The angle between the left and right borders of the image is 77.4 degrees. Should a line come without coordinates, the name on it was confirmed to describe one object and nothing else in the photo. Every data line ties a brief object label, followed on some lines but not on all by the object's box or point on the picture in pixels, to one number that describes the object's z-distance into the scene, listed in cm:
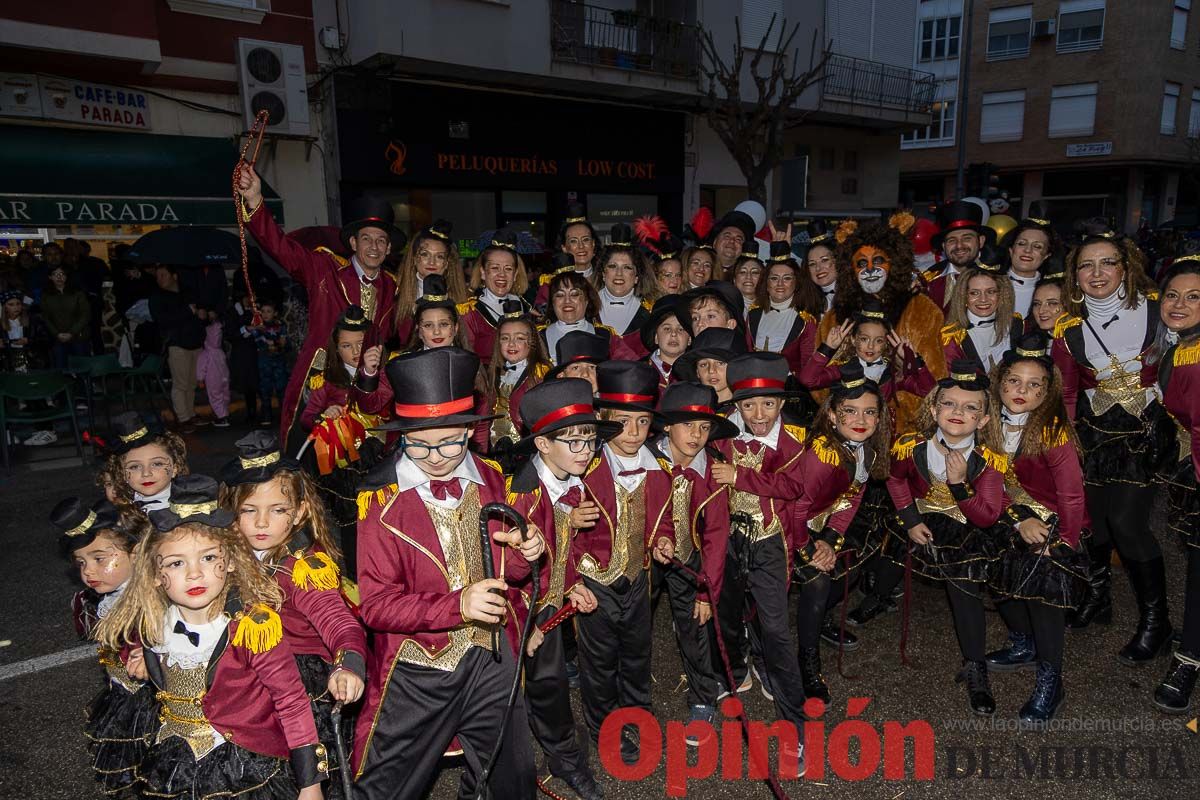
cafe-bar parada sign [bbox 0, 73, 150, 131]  1088
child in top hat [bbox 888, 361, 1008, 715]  380
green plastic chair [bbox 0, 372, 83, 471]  812
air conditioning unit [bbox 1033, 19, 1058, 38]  3169
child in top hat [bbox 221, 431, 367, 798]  283
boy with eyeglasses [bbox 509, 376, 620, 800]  312
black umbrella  980
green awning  1126
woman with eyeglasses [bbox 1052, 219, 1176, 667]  437
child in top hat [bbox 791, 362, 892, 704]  391
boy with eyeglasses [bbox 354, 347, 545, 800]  265
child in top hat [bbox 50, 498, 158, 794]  288
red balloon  759
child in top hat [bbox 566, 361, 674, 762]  349
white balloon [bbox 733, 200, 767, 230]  904
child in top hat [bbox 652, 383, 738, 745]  358
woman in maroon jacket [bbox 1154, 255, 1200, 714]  388
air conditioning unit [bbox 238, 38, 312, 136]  1200
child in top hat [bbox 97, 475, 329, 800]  251
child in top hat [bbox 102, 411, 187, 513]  358
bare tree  1548
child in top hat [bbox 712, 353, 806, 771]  366
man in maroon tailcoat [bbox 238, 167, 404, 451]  541
